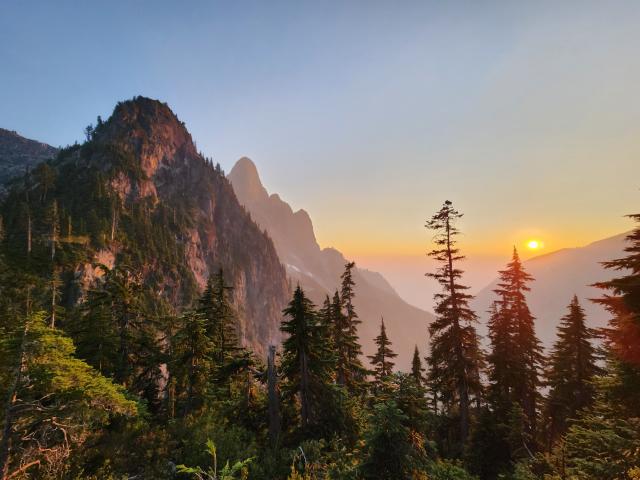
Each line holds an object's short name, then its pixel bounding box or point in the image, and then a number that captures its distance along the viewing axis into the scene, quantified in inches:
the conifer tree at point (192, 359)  693.3
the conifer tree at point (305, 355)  577.6
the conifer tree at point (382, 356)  1175.6
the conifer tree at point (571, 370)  769.6
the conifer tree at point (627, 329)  351.3
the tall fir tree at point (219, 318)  904.9
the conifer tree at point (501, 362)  751.7
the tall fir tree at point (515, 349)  798.5
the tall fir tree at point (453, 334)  721.6
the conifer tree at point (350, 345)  897.8
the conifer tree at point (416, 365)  1422.2
